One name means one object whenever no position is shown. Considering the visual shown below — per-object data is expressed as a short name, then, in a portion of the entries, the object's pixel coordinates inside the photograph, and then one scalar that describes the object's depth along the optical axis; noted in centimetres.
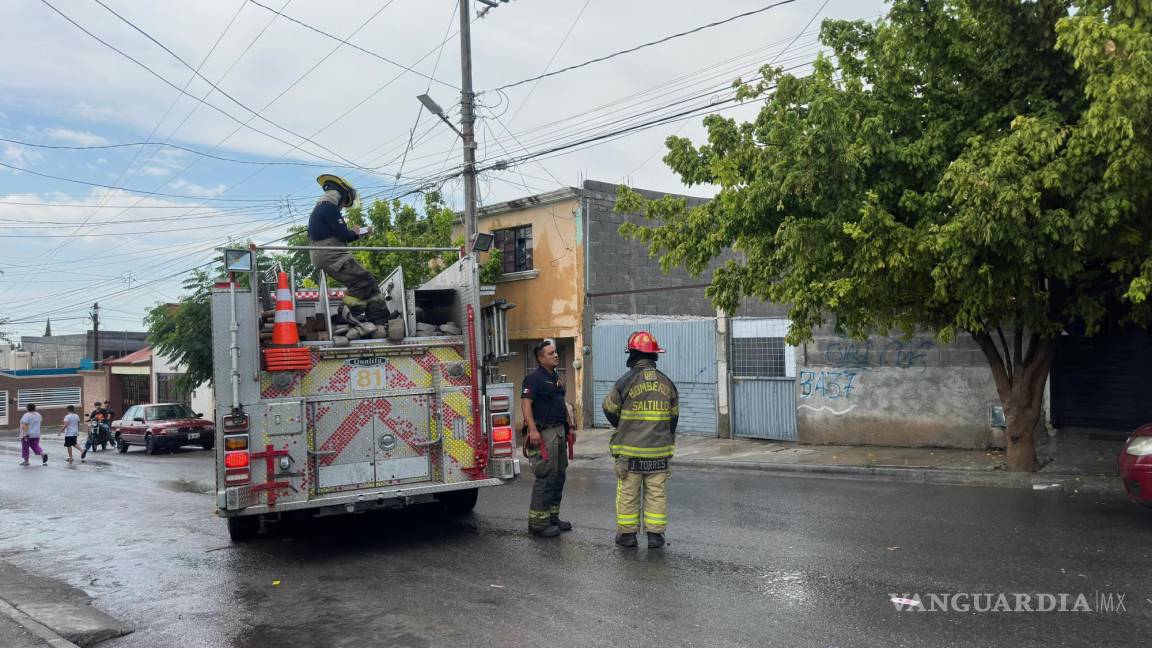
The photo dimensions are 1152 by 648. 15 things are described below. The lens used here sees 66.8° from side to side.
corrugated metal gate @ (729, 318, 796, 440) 1578
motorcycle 2594
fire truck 706
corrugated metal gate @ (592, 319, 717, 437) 1723
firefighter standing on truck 825
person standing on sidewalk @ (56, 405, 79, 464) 2208
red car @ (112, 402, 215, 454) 2412
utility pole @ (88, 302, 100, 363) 5122
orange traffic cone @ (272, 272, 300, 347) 727
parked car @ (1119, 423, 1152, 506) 710
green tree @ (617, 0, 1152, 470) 781
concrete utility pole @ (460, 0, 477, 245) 1752
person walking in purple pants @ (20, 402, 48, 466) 2055
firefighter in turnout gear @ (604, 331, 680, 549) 673
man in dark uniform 746
